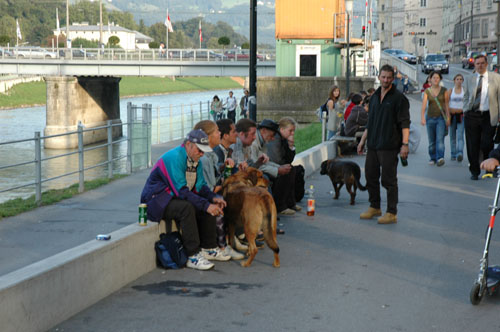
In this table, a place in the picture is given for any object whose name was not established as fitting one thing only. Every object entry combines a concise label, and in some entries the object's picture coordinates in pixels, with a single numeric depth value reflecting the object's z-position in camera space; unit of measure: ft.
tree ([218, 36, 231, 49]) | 229.66
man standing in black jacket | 30.32
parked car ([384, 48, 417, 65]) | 228.02
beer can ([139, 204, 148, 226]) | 22.40
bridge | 174.81
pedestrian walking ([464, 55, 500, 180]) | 39.52
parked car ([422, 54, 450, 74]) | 197.56
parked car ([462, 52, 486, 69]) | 235.24
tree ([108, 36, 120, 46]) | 346.74
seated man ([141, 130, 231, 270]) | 22.67
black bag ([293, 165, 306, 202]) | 35.04
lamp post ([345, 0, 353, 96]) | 112.44
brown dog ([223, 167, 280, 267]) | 22.95
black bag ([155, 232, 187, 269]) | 22.75
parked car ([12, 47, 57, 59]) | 190.68
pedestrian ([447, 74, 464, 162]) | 48.83
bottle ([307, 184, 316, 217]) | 32.40
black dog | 35.40
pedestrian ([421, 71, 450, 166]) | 48.52
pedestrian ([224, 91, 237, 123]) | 119.14
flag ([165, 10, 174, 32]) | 217.34
